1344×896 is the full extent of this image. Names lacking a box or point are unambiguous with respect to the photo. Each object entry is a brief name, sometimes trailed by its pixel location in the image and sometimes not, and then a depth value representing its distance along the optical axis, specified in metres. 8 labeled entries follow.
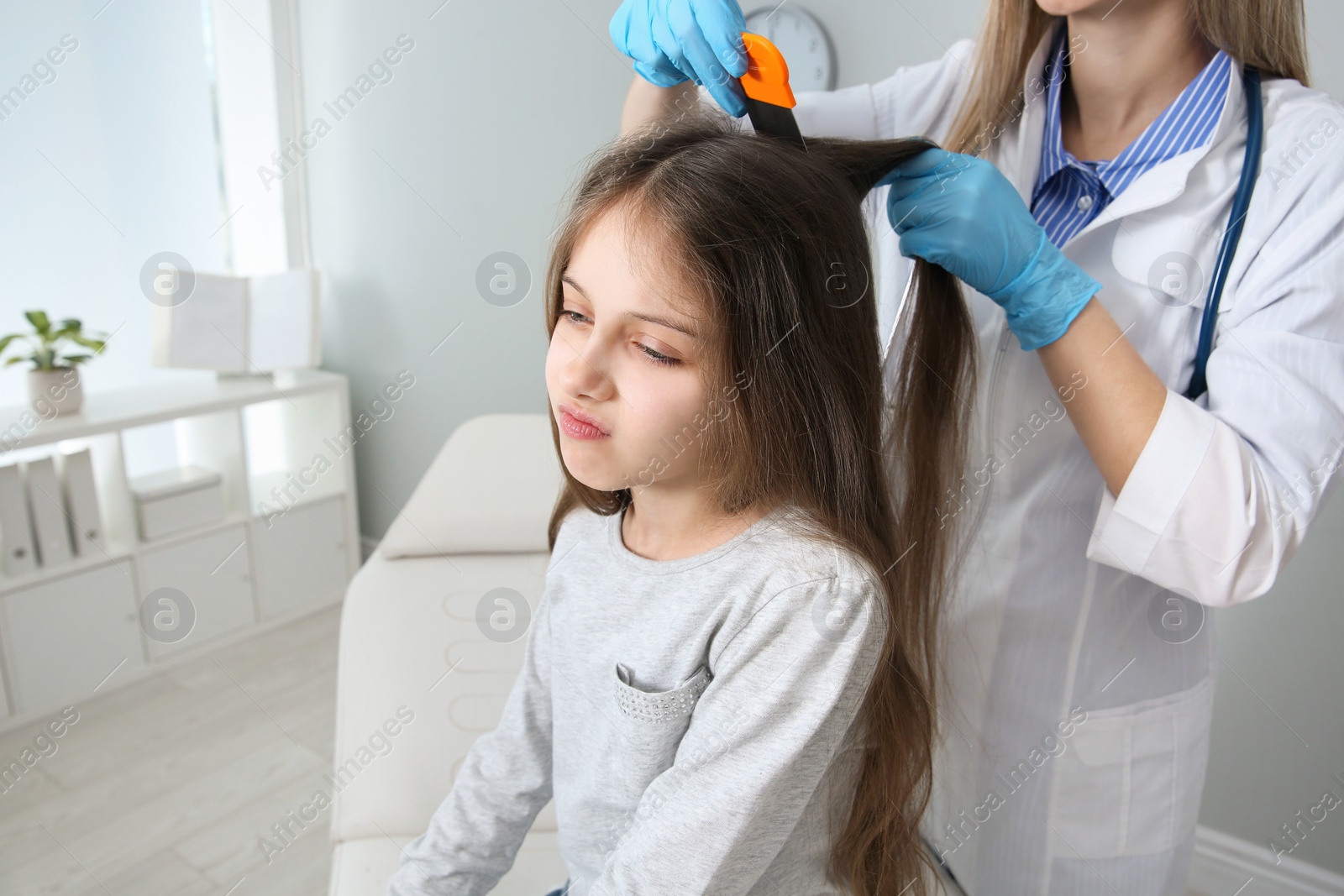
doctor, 0.71
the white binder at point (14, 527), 2.02
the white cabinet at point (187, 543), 2.08
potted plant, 2.07
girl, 0.67
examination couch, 1.10
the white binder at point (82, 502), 2.11
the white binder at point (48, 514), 2.06
